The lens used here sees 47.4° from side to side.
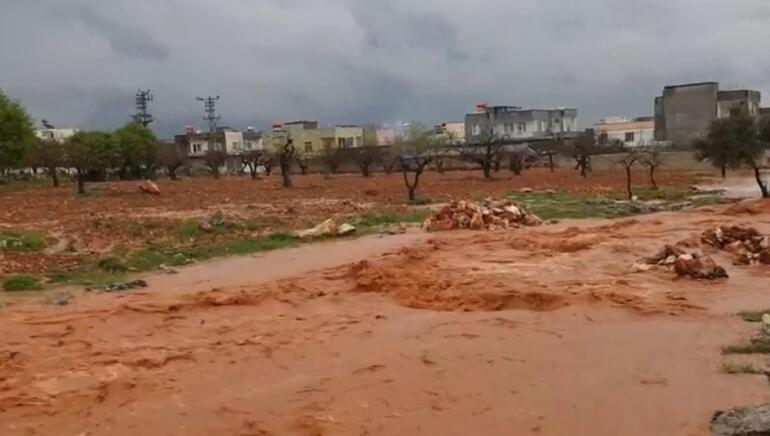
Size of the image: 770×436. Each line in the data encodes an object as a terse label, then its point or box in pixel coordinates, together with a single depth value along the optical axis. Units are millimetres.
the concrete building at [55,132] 92788
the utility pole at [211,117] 108500
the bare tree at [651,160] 42128
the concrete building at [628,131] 83631
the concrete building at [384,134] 104175
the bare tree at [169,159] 67438
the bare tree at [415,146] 56000
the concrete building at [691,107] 77438
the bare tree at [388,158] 63625
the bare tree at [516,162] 62750
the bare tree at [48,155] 51781
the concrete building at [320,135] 101481
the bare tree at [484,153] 56594
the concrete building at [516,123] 94188
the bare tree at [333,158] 74688
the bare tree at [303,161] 70788
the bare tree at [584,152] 56094
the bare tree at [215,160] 73188
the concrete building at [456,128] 103606
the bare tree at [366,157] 65562
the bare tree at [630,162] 36344
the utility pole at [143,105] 103625
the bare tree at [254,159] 66562
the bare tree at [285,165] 47088
